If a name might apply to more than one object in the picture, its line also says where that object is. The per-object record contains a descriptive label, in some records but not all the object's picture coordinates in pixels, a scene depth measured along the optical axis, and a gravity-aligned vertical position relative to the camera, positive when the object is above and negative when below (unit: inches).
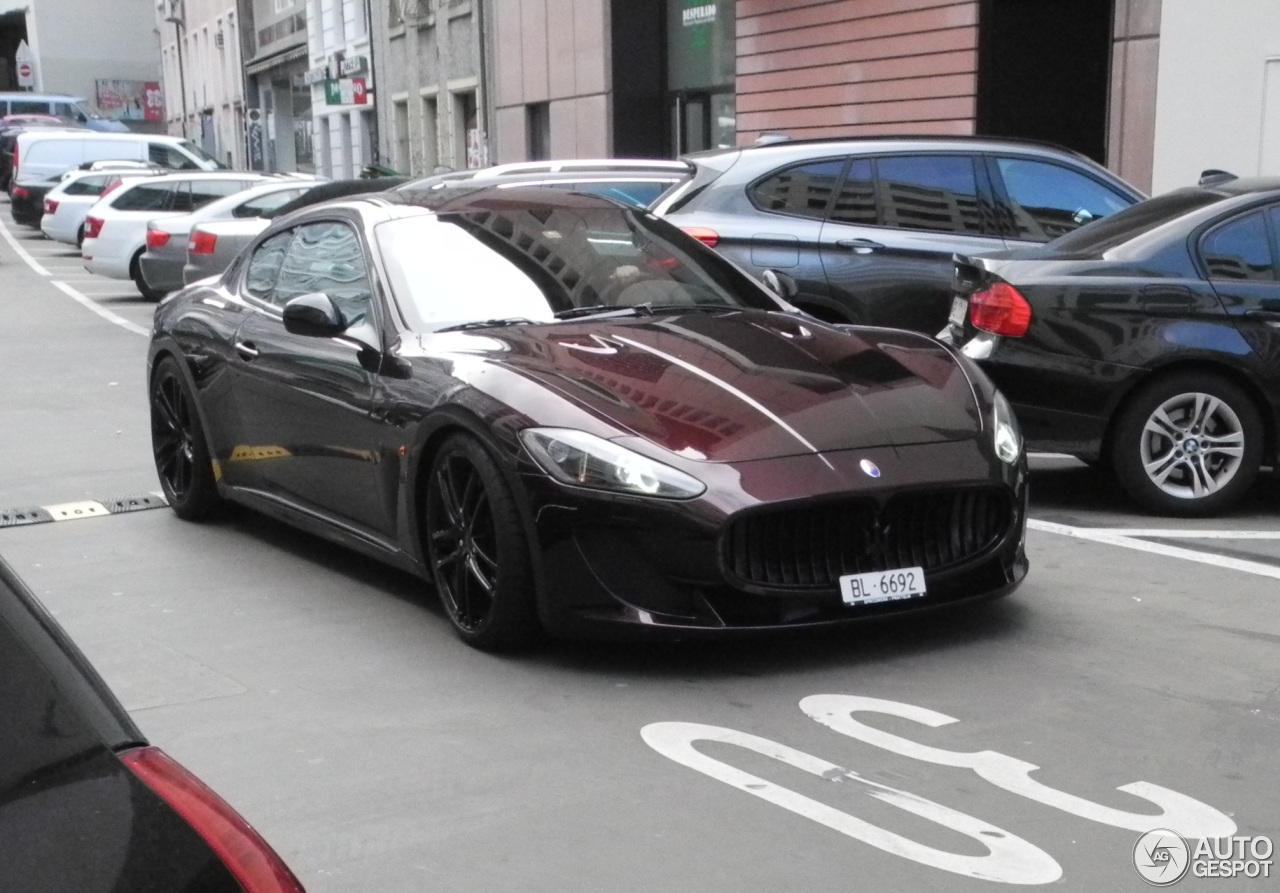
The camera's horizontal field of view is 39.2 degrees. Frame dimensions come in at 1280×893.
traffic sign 3299.7 +47.6
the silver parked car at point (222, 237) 665.0 -54.3
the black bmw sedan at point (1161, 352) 298.2 -44.7
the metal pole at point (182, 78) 2986.7 +23.6
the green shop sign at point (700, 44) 1005.8 +23.7
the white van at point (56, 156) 1556.3 -53.4
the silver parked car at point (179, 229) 788.0 -60.8
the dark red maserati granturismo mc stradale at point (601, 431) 202.1 -41.0
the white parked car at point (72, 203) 1266.0 -75.7
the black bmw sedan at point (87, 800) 66.8 -27.4
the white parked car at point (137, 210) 919.0 -59.9
